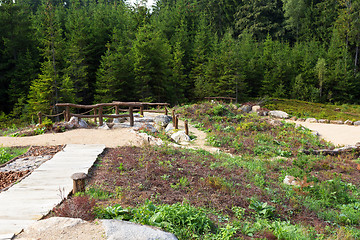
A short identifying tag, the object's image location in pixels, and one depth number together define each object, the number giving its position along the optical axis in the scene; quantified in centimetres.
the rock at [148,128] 1255
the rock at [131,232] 368
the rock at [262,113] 2388
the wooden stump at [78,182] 505
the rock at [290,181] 766
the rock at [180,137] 1279
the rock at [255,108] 2519
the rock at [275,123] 1705
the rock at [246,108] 2453
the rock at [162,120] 1532
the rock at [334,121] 2166
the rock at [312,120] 2173
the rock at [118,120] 1529
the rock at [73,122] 1270
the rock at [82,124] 1315
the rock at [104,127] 1295
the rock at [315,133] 1573
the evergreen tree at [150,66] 2844
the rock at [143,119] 1499
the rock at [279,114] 2389
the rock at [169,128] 1429
